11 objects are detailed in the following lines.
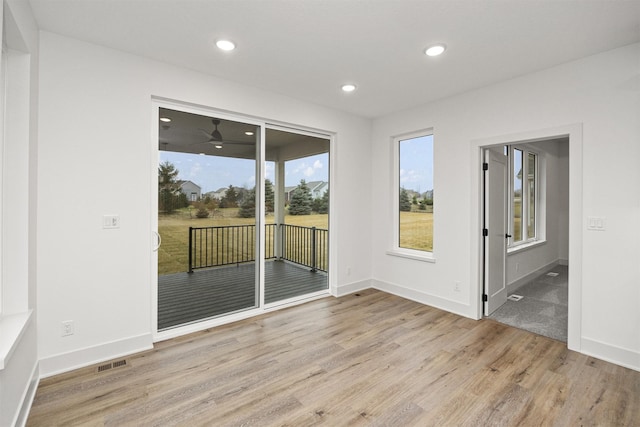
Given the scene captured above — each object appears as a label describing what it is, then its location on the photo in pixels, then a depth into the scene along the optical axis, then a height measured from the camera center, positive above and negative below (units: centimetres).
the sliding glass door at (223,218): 314 -5
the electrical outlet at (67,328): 251 -95
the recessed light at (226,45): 259 +145
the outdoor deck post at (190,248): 331 -39
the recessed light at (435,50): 263 +145
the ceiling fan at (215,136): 340 +87
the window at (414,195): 434 +29
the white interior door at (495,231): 370 -21
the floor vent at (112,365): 254 -129
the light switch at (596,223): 273 -8
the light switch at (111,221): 268 -7
